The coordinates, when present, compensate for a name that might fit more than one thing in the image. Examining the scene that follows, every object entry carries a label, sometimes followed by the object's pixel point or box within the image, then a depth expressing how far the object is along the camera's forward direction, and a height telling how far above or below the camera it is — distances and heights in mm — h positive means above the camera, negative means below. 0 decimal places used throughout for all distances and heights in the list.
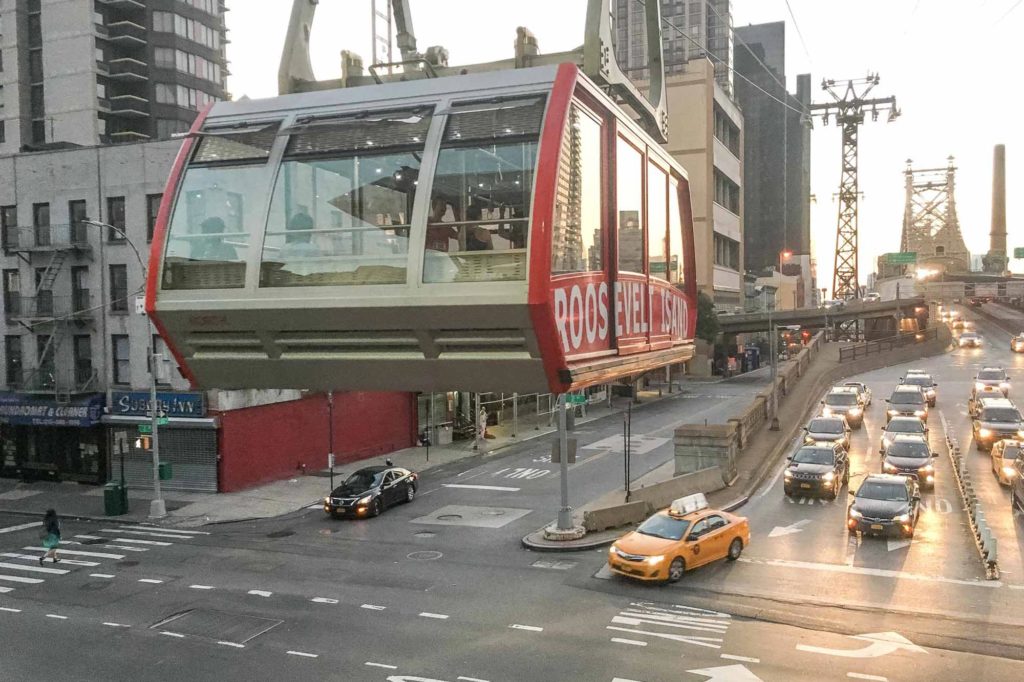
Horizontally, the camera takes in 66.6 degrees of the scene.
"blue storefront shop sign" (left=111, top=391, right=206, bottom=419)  31500 -3042
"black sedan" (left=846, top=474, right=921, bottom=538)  21688 -5488
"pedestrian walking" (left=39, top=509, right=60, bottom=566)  20891 -5420
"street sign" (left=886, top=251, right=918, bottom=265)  105812 +7626
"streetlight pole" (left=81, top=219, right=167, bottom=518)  27209 -5046
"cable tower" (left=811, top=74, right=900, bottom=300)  86062 +21341
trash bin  27547 -5993
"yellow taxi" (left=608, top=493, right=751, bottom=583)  18328 -5490
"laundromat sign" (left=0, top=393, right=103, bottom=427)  32656 -3355
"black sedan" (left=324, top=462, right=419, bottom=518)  26172 -5792
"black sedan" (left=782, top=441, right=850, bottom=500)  26734 -5397
